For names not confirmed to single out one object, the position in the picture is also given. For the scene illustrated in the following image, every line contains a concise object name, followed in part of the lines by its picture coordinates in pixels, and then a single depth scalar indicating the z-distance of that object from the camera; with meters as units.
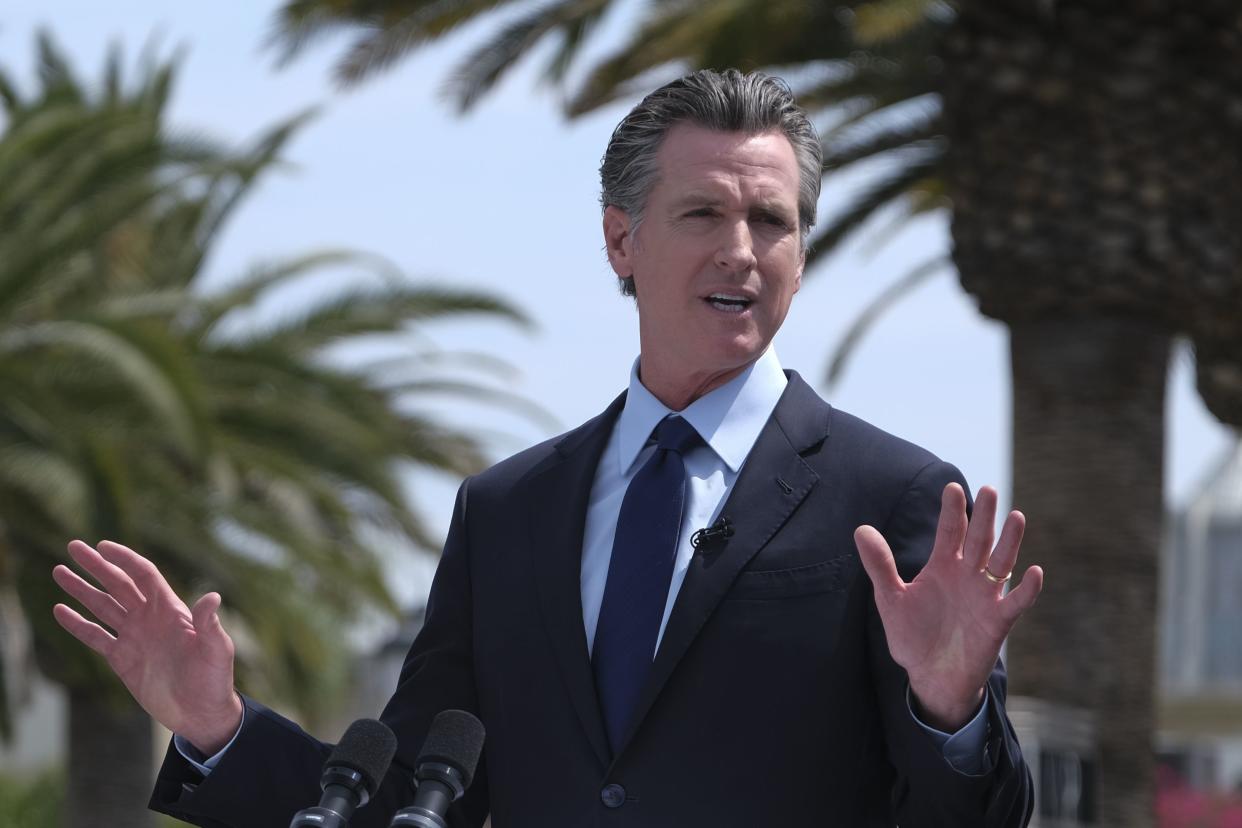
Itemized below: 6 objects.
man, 5.48
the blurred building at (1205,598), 89.19
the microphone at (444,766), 4.89
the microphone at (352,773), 4.93
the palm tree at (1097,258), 22.80
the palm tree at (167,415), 27.70
